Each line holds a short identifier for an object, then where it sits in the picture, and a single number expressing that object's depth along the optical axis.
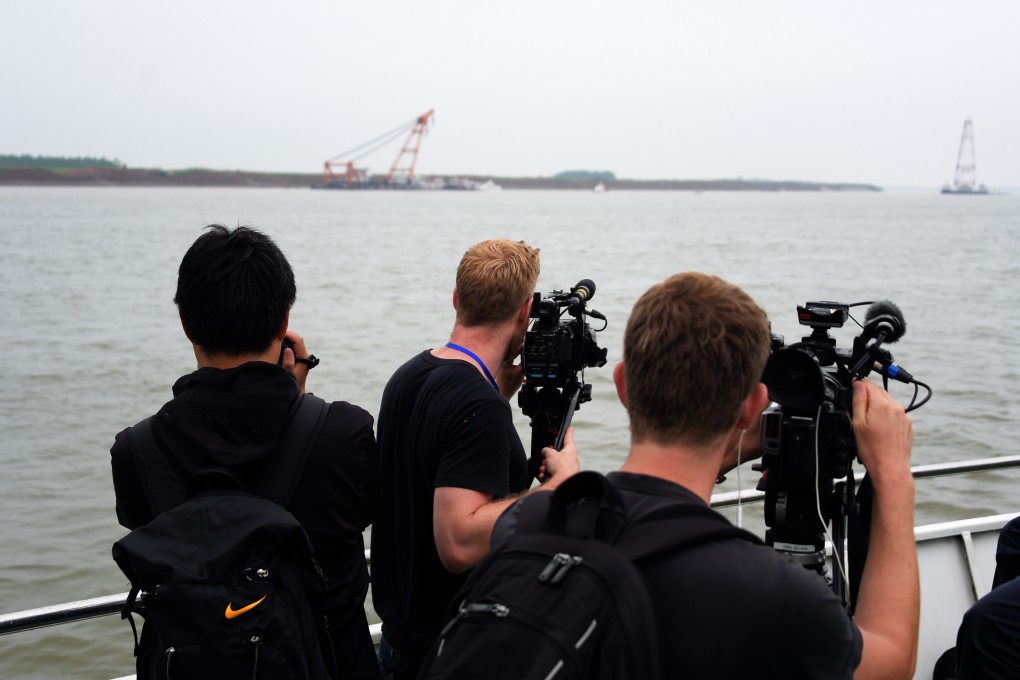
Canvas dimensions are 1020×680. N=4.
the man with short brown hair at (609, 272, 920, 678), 1.20
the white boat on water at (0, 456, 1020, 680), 3.36
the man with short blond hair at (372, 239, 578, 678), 2.16
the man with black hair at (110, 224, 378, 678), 1.77
